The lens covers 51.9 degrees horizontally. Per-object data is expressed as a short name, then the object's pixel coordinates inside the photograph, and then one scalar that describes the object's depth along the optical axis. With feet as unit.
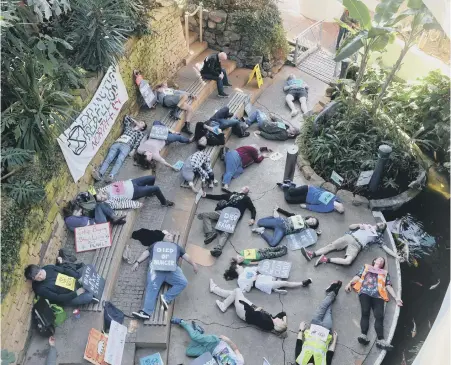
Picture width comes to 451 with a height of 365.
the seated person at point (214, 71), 36.06
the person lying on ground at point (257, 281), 24.64
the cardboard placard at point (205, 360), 21.16
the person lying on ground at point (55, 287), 20.61
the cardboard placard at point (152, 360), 21.39
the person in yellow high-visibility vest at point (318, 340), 21.56
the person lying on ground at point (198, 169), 29.22
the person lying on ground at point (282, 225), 27.30
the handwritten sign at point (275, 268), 25.22
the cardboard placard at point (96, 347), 20.02
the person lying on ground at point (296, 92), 37.35
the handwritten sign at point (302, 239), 27.12
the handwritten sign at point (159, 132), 30.42
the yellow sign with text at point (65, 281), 21.20
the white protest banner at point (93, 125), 24.70
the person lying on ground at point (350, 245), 26.16
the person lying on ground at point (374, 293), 22.99
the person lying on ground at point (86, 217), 24.27
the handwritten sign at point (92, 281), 21.90
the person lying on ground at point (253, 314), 22.77
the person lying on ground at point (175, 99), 32.94
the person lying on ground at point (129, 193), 26.25
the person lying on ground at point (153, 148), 29.12
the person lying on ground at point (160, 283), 22.71
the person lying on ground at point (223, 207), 27.27
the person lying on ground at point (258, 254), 25.98
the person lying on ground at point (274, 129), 34.45
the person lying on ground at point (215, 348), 21.44
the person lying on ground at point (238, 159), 30.76
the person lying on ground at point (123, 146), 28.02
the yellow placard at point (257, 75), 38.14
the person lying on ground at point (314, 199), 28.84
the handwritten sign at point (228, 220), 27.35
